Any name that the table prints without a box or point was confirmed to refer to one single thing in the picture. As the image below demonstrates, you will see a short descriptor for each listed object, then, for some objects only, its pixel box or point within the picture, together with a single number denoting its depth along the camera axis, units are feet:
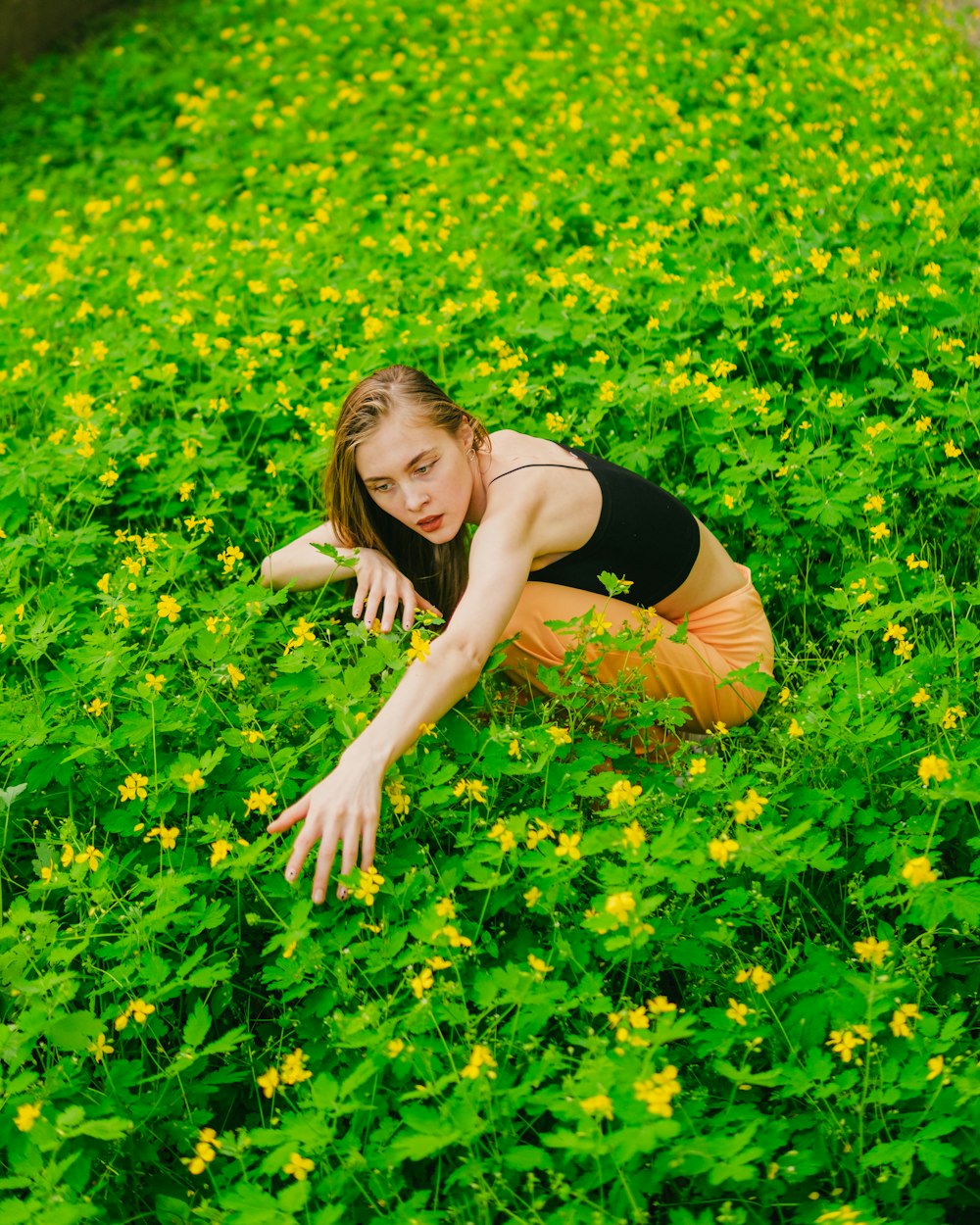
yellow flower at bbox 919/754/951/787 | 7.08
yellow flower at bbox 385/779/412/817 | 7.85
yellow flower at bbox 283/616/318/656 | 9.22
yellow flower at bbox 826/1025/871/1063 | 6.34
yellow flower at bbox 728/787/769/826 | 7.00
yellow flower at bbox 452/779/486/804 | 7.86
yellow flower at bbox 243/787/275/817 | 7.92
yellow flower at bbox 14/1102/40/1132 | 6.21
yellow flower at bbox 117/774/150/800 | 8.36
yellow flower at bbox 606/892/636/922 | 6.39
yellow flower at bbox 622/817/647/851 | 6.97
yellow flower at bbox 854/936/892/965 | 6.49
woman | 8.87
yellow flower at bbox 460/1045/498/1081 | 6.11
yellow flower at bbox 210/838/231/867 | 7.59
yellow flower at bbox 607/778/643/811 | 7.27
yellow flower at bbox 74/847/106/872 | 7.73
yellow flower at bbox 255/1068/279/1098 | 6.38
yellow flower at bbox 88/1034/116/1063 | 6.90
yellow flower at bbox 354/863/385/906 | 7.18
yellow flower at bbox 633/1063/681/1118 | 5.64
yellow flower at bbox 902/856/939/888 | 6.57
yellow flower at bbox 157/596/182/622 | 9.65
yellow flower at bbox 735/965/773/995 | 6.68
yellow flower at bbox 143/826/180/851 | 7.81
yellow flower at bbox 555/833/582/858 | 7.11
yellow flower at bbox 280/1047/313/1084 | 6.48
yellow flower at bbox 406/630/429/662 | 8.03
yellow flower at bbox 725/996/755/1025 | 6.69
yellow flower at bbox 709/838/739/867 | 6.70
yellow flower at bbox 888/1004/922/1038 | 6.37
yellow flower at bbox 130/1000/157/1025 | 7.00
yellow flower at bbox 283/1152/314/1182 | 5.92
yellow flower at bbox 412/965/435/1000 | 6.63
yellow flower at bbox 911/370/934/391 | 12.33
